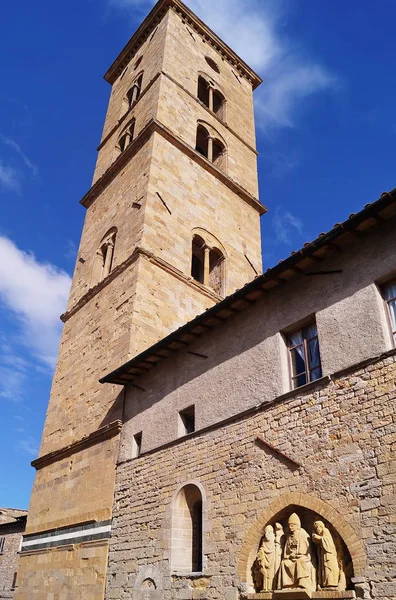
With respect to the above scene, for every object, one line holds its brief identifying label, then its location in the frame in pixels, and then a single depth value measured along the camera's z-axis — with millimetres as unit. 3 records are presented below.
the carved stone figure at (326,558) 6188
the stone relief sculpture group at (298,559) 6270
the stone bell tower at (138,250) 11398
